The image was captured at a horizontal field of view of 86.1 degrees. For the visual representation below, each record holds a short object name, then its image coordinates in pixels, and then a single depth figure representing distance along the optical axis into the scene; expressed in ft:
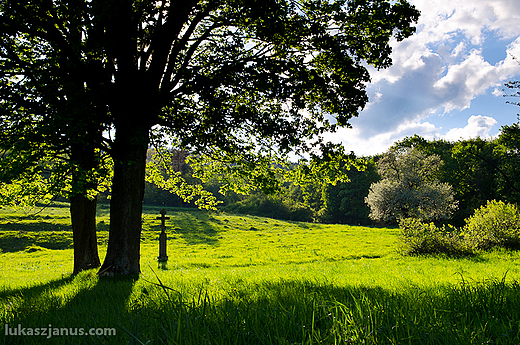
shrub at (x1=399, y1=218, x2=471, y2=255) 55.26
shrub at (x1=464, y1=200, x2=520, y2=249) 56.29
